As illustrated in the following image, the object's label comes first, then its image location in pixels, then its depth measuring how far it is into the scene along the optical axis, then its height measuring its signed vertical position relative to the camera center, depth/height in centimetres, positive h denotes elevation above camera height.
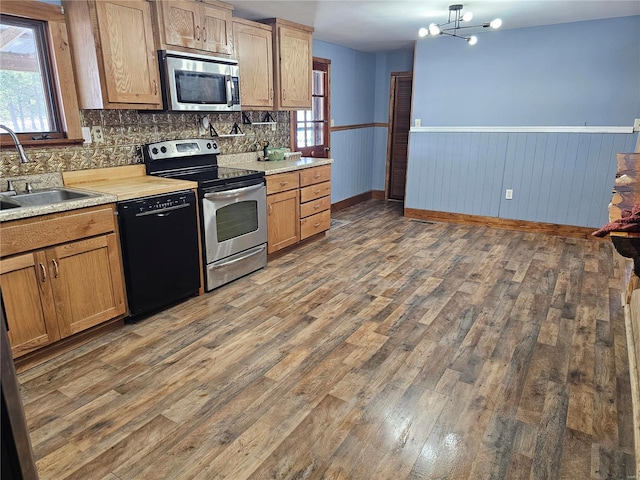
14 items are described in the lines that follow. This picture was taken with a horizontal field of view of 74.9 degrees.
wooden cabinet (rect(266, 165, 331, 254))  386 -76
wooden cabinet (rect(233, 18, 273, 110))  362 +57
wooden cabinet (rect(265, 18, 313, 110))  400 +61
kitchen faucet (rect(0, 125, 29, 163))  233 -9
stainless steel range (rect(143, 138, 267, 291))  317 -59
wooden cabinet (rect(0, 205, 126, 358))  212 -79
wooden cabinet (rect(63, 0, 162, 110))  261 +48
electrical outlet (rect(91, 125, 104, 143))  292 -5
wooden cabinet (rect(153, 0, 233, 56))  295 +74
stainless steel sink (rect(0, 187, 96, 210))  251 -41
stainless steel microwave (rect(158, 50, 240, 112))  303 +33
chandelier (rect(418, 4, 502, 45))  360 +101
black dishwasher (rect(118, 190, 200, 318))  262 -79
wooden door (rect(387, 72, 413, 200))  621 -8
